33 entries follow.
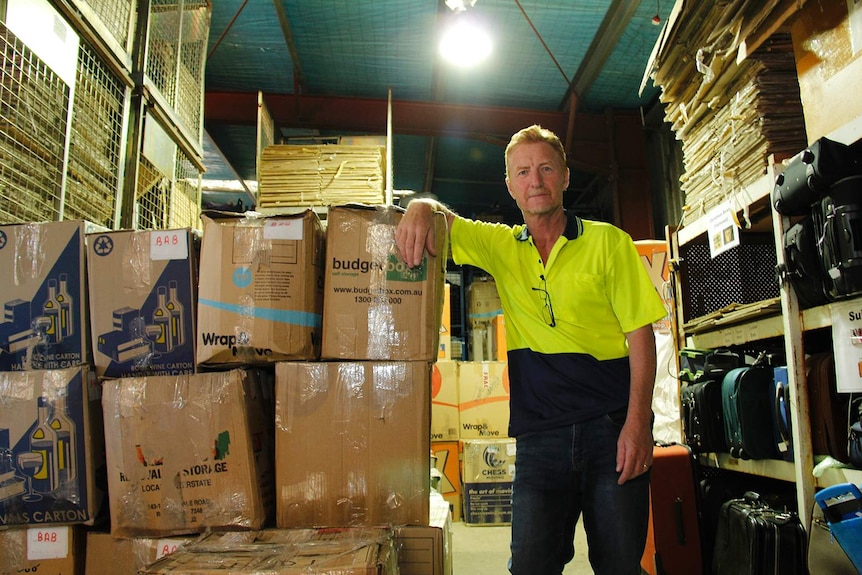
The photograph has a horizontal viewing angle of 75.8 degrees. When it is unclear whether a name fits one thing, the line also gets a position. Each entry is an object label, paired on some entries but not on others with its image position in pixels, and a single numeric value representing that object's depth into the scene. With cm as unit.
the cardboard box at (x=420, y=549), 166
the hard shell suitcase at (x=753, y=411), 252
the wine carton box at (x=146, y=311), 187
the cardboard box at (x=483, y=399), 566
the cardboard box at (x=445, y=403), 561
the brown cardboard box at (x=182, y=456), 173
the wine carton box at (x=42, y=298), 188
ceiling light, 414
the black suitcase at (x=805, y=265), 216
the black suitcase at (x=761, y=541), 218
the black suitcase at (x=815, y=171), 191
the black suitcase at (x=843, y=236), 185
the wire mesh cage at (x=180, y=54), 358
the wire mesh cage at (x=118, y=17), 281
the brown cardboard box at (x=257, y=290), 177
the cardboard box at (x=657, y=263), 424
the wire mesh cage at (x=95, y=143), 262
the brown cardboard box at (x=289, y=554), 127
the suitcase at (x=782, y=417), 236
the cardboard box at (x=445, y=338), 645
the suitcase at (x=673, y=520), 282
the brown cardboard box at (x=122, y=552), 172
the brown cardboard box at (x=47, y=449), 178
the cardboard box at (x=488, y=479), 511
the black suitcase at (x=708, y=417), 288
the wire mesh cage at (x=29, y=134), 216
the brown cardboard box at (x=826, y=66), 200
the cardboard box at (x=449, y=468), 540
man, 165
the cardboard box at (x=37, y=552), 180
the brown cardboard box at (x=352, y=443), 173
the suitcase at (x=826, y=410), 213
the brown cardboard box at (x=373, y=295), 178
